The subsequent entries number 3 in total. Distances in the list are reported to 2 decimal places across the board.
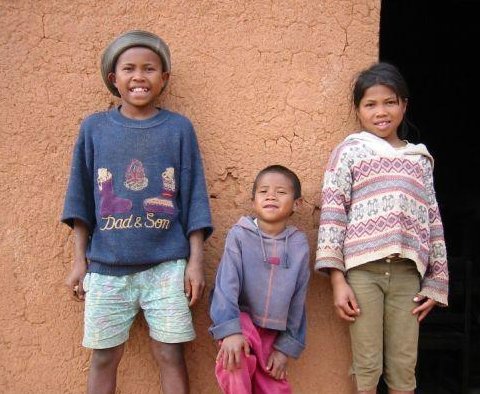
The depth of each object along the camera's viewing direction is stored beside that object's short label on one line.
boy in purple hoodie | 1.87
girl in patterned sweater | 2.04
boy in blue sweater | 1.97
